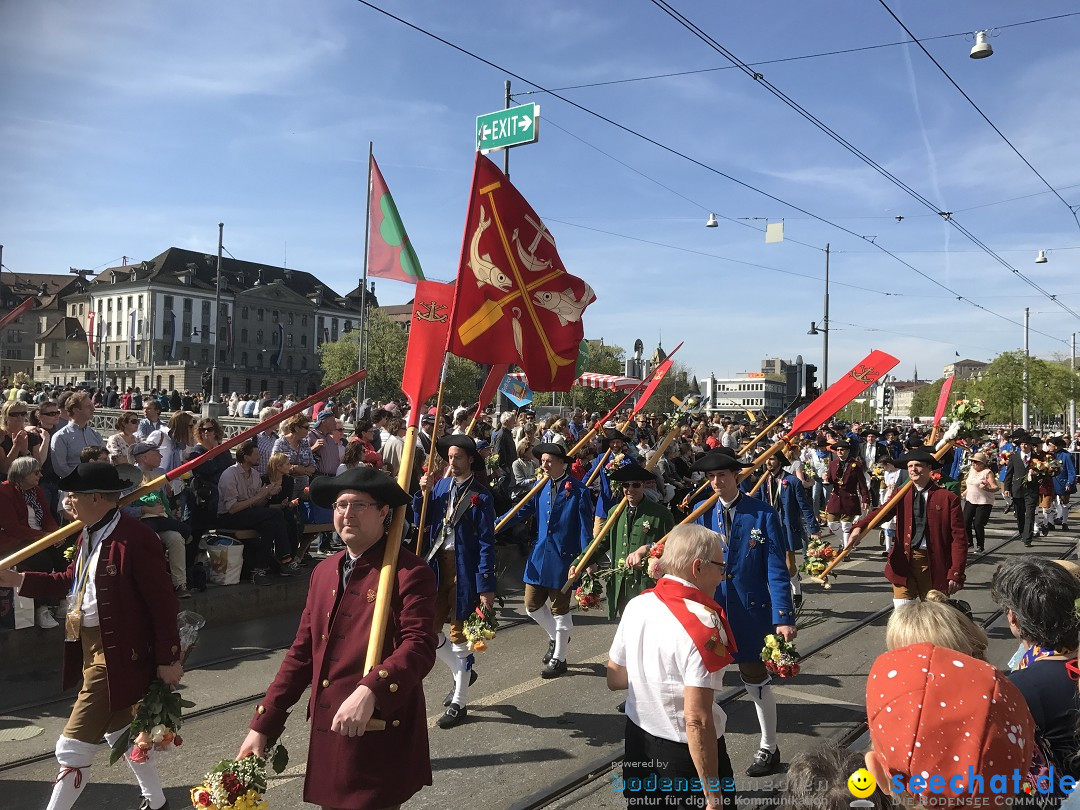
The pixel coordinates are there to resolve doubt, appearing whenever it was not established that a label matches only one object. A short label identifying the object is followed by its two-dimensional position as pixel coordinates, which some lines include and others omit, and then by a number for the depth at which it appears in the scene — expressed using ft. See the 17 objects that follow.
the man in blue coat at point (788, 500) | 30.76
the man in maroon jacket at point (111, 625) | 12.87
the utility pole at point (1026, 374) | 145.49
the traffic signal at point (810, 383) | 38.45
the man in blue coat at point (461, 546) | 19.83
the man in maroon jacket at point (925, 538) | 22.66
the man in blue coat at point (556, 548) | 22.91
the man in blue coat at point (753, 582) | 16.44
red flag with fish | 17.17
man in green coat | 20.75
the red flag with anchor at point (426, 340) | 15.03
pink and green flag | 25.67
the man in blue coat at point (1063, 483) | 53.88
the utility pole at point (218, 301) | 113.91
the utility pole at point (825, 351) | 109.29
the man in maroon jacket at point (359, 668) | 9.91
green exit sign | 31.71
